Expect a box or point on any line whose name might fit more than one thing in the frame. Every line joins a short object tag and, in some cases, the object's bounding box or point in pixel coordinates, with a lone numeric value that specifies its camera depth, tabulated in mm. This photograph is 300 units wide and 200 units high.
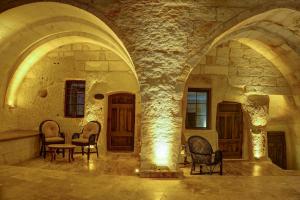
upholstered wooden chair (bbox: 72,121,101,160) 6815
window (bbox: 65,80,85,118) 7828
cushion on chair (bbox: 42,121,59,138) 7168
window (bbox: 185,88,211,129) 7574
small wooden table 6249
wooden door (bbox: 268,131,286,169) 8430
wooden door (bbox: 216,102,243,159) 7805
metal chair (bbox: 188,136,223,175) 5625
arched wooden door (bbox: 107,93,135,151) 7750
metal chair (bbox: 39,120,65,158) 6930
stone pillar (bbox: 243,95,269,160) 7435
